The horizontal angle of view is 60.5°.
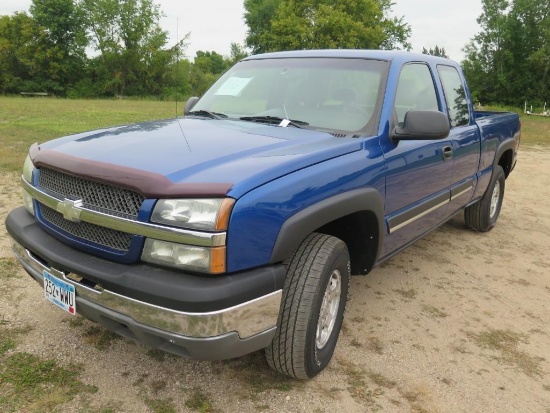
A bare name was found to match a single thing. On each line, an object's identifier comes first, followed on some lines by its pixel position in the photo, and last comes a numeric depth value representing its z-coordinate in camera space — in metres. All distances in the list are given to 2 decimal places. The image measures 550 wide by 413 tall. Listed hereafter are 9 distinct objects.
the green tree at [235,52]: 57.70
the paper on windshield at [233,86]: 3.60
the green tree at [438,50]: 72.44
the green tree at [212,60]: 70.12
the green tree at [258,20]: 52.84
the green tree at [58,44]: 49.84
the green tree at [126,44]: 50.41
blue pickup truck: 1.94
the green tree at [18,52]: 47.94
